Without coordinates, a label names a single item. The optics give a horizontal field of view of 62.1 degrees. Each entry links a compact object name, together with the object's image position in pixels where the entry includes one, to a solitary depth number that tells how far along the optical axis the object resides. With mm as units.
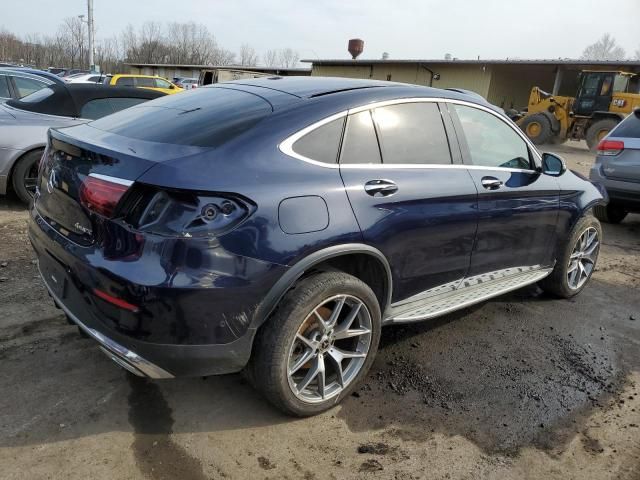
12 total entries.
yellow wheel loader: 18547
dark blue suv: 2270
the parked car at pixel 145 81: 19828
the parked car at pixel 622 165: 6605
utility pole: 36594
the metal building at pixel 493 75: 32875
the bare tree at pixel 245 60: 91238
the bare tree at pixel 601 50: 86131
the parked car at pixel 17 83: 8359
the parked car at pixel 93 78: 23284
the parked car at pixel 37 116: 5922
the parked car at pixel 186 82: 31297
